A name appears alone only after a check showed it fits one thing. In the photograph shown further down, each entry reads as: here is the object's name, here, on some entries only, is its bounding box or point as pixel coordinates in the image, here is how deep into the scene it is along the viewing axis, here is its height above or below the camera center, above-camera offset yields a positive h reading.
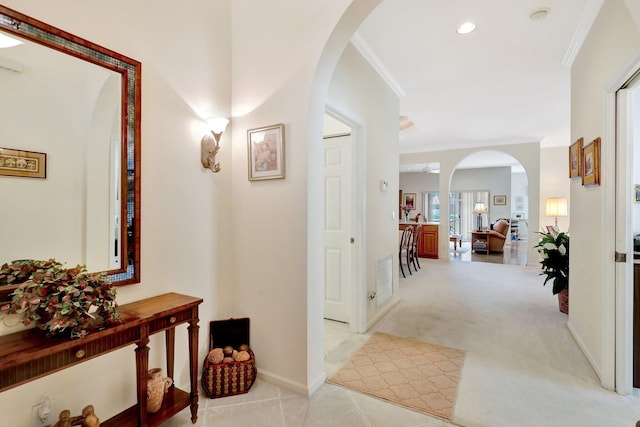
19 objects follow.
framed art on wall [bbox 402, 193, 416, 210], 12.48 +0.55
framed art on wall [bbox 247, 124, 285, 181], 2.06 +0.42
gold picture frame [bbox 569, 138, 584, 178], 2.67 +0.51
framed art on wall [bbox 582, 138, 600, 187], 2.19 +0.38
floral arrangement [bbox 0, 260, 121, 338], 1.17 -0.35
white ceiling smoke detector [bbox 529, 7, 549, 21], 2.44 +1.65
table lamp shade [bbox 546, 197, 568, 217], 6.22 +0.11
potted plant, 3.43 -0.62
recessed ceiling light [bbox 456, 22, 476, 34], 2.63 +1.66
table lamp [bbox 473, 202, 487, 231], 10.98 +0.13
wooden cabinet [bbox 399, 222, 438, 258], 7.38 -0.72
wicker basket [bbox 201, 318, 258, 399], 1.97 -1.11
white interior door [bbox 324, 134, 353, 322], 3.19 -0.15
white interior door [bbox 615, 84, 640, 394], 1.96 -0.17
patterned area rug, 1.96 -1.23
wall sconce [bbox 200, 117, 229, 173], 2.04 +0.48
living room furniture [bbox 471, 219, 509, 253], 8.70 -0.75
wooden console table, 1.10 -0.58
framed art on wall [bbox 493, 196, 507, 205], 11.00 +0.45
